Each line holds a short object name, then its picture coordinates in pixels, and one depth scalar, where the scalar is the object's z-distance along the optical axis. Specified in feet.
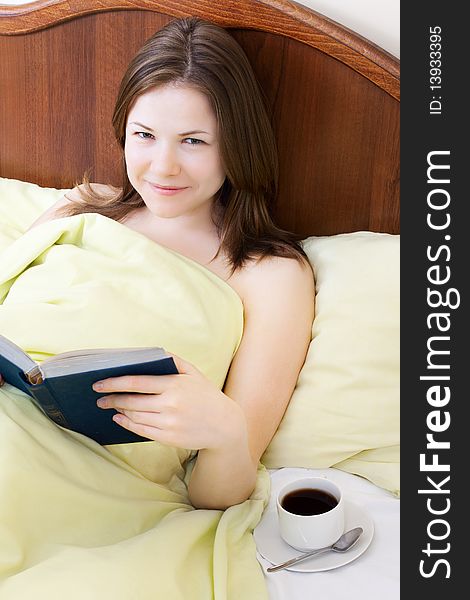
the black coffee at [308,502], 3.84
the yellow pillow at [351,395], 4.47
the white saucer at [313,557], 3.78
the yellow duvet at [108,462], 3.52
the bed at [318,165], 4.46
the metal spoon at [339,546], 3.75
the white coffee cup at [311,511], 3.73
